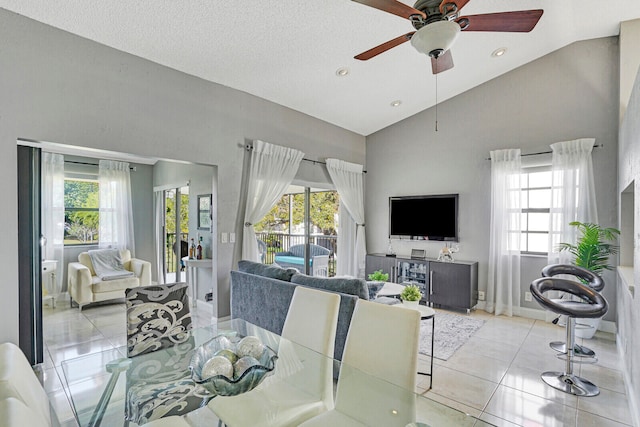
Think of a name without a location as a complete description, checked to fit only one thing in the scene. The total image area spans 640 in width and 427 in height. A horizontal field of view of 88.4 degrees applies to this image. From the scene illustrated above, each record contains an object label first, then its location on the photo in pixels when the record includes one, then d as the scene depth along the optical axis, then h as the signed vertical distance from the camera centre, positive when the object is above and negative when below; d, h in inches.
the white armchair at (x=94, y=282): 187.5 -43.2
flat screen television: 209.8 -4.2
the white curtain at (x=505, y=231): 185.8 -11.5
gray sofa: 109.3 -31.7
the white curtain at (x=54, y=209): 205.6 +0.0
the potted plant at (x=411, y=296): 118.0 -30.6
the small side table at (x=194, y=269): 185.6 -37.4
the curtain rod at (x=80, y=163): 217.2 +31.5
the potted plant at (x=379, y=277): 155.9 -31.7
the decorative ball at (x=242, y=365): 58.0 -28.1
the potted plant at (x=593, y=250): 149.7 -18.1
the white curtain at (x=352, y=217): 236.2 -4.8
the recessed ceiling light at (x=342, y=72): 162.9 +69.9
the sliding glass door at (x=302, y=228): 205.0 -11.9
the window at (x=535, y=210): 182.7 +0.6
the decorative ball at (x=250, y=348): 66.7 -28.5
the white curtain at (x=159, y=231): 249.6 -16.2
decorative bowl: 56.3 -29.7
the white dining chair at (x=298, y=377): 64.0 -37.2
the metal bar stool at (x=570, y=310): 105.6 -32.4
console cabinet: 189.0 -41.4
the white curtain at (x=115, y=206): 229.1 +2.6
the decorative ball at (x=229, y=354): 63.4 -28.2
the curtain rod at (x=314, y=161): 209.8 +32.2
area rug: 135.4 -58.1
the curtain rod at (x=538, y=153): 178.2 +32.0
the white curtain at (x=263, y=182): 175.2 +15.8
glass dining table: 57.9 -35.6
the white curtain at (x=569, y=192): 163.5 +9.8
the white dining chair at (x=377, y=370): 60.3 -32.9
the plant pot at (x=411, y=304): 119.1 -33.9
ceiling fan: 78.5 +48.8
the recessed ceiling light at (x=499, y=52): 167.9 +82.1
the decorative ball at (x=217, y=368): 57.0 -27.8
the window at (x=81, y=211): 219.6 -0.9
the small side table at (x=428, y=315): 109.8 -35.3
